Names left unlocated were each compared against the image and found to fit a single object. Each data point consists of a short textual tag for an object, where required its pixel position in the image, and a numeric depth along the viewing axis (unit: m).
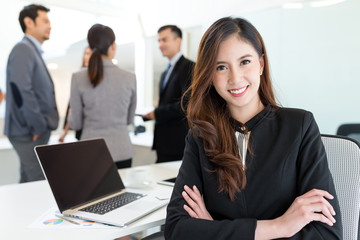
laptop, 1.15
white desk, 1.00
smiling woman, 0.92
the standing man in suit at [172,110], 2.39
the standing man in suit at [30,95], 1.88
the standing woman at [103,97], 1.91
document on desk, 1.06
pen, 1.10
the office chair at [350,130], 1.87
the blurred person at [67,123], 2.08
